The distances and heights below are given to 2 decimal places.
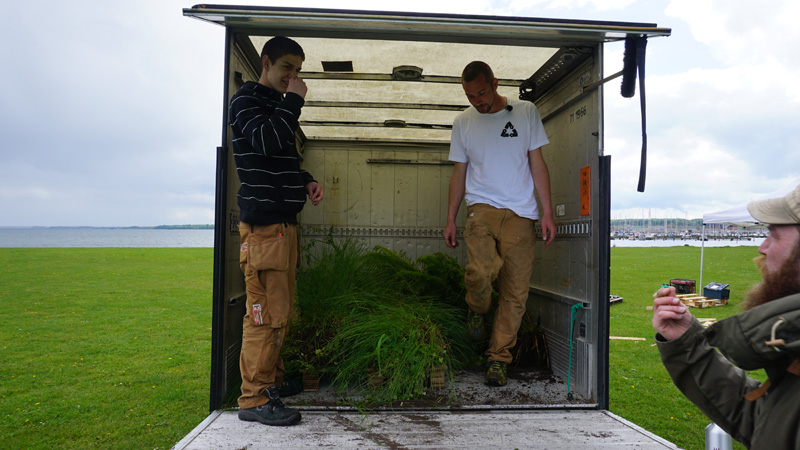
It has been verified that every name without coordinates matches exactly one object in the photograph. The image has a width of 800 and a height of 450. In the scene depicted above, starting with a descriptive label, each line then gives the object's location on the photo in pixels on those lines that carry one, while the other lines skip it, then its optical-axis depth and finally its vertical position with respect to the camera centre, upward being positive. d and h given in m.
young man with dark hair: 2.41 +0.06
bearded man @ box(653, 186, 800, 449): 1.08 -0.28
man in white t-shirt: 3.29 +0.23
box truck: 2.35 +0.39
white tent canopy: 9.62 +0.50
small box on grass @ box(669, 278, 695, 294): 11.05 -1.11
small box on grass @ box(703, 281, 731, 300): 10.19 -1.13
